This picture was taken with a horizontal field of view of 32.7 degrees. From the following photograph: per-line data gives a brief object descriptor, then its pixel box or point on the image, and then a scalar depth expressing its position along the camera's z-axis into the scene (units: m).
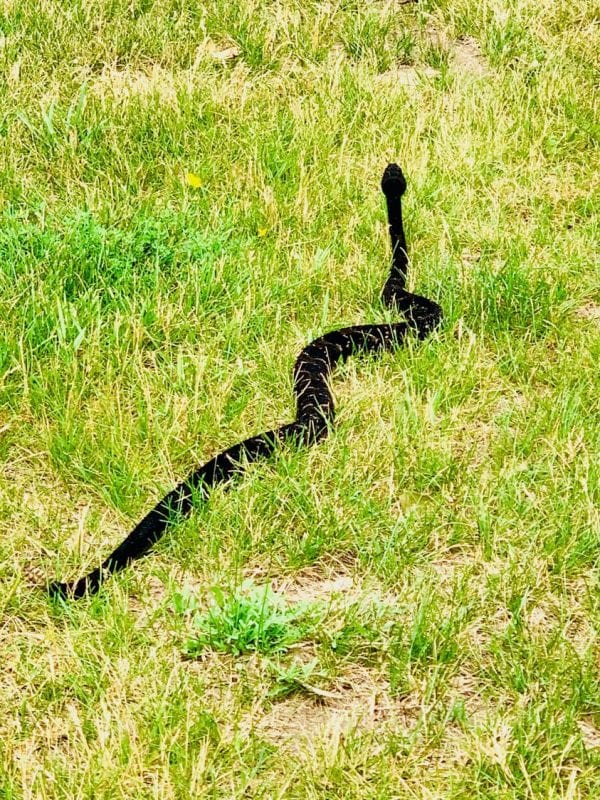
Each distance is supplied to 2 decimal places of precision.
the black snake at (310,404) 3.12
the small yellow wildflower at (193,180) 5.25
